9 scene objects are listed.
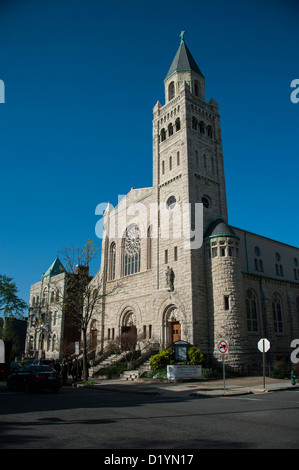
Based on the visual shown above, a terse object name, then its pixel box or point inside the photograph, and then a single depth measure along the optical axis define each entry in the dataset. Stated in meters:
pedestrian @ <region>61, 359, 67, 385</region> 24.22
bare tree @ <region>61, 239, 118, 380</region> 24.86
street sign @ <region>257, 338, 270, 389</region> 17.81
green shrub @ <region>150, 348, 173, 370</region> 25.38
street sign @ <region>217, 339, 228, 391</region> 17.38
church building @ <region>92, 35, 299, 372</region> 27.39
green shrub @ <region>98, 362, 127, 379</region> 27.52
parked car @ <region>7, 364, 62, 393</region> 17.42
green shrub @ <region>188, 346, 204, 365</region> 24.68
